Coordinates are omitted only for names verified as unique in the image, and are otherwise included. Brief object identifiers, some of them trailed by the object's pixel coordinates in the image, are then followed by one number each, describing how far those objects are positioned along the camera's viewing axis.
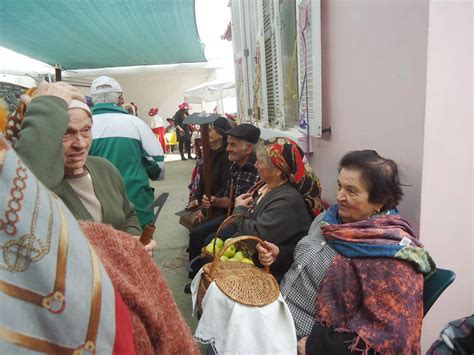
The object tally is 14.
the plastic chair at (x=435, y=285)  1.29
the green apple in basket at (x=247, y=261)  1.86
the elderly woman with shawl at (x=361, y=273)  1.25
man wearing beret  2.90
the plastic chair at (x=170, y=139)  13.14
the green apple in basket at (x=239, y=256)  1.94
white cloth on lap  1.36
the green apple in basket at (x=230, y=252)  1.99
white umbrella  10.85
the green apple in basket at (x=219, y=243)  2.14
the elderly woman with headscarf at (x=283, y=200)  1.91
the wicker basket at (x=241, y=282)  1.42
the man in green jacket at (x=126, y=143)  2.25
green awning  4.68
